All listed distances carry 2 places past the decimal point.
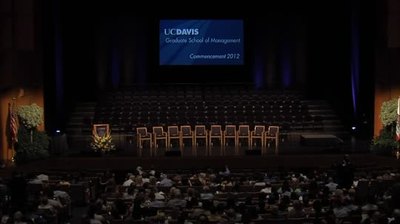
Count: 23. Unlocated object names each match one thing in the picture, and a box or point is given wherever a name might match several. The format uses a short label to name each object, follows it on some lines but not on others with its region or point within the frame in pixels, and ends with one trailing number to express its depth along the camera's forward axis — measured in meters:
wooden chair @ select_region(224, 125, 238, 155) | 31.39
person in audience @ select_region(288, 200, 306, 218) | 15.46
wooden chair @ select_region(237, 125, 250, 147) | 31.22
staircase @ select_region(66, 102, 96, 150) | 32.78
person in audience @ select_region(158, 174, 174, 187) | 20.02
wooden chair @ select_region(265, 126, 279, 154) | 30.73
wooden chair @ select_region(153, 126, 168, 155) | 30.89
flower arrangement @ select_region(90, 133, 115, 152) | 28.57
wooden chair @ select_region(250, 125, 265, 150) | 31.10
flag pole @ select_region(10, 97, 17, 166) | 27.39
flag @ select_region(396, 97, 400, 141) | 27.43
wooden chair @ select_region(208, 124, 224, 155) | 31.38
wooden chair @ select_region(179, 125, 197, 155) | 31.16
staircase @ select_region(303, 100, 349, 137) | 34.27
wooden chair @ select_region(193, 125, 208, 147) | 31.25
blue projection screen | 37.94
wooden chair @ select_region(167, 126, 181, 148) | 31.00
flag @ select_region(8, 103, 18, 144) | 27.25
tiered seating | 33.88
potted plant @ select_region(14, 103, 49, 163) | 27.23
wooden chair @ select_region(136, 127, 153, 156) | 30.52
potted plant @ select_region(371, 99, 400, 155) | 27.97
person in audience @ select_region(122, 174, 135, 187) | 20.25
